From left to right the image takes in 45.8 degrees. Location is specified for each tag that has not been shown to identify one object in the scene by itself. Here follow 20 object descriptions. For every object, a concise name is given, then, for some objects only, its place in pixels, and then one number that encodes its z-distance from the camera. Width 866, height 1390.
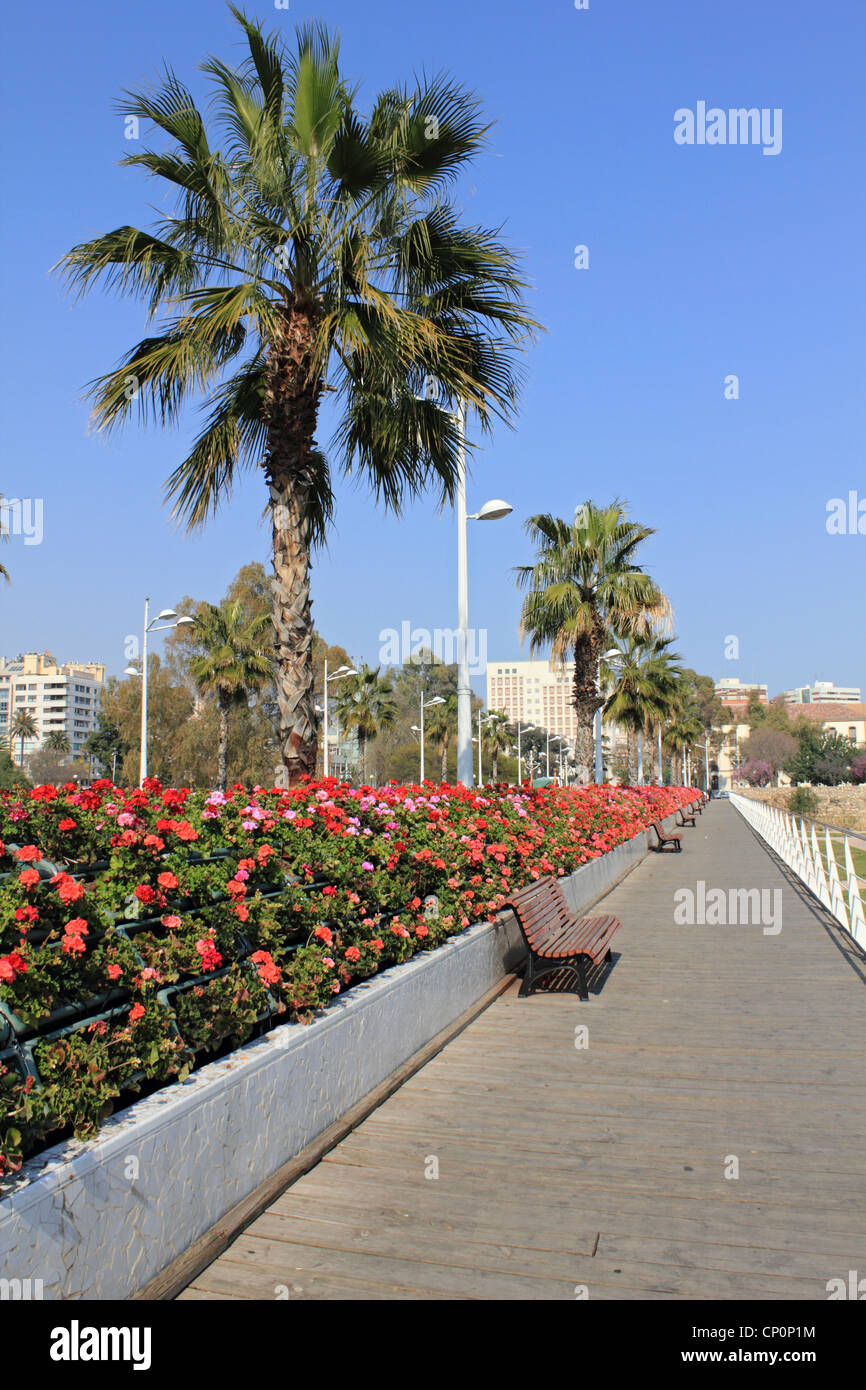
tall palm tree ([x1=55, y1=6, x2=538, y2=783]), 7.59
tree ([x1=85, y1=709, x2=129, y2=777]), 97.62
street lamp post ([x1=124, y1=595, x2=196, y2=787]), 26.77
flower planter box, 2.67
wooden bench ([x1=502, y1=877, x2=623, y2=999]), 7.36
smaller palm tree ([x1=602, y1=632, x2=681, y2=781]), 33.59
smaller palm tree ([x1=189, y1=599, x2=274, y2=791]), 42.28
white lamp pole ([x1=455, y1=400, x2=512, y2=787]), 11.80
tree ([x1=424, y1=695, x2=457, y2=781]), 80.47
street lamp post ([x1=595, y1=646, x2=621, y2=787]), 22.29
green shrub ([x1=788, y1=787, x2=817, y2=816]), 59.78
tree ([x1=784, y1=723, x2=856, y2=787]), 90.19
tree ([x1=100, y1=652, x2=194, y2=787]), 50.69
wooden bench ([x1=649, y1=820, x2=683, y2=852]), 22.43
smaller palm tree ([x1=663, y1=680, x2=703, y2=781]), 64.27
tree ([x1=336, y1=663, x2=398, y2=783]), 54.06
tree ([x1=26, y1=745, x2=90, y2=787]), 88.25
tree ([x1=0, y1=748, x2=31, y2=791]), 55.76
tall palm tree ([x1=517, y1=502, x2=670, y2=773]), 20.11
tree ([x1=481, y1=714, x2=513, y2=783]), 88.06
